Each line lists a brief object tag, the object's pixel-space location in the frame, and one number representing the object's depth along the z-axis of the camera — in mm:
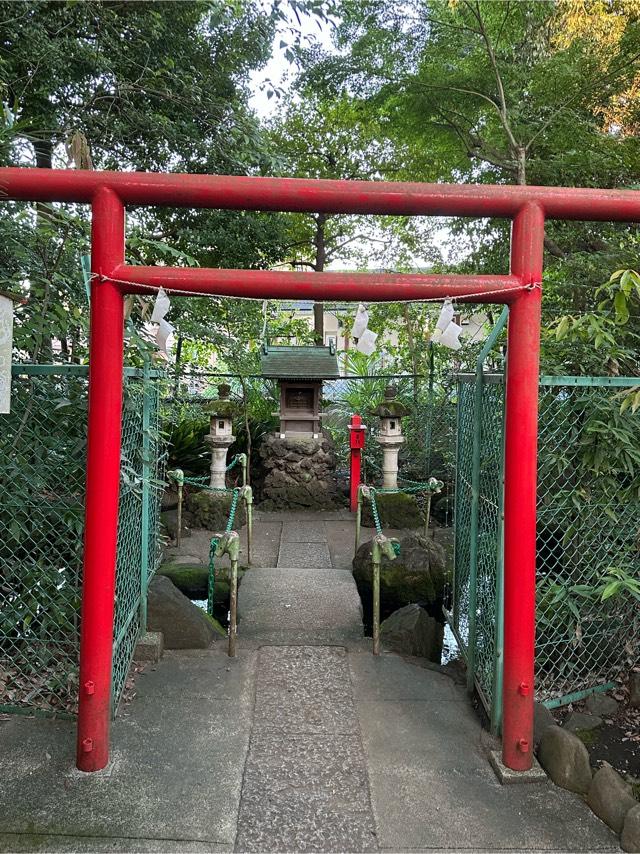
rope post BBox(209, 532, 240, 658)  4121
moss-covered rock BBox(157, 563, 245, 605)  5770
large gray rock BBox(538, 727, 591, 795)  2855
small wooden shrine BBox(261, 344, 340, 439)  9609
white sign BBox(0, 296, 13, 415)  2938
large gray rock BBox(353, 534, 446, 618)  5578
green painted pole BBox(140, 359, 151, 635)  3854
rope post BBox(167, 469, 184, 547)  6552
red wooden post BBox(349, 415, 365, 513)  9578
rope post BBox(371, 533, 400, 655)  4234
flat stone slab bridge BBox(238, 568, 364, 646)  4609
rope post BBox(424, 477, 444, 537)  6612
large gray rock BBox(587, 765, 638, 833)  2598
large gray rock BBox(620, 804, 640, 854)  2434
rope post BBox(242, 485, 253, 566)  6125
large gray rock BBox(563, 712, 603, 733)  3432
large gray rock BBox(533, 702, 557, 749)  3206
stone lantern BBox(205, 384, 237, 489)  8891
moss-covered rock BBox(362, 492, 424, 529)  8586
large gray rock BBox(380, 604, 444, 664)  4324
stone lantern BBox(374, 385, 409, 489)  9125
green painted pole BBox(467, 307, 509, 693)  3742
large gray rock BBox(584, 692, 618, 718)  3598
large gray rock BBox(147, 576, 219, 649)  4273
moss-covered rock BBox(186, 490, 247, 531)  8375
